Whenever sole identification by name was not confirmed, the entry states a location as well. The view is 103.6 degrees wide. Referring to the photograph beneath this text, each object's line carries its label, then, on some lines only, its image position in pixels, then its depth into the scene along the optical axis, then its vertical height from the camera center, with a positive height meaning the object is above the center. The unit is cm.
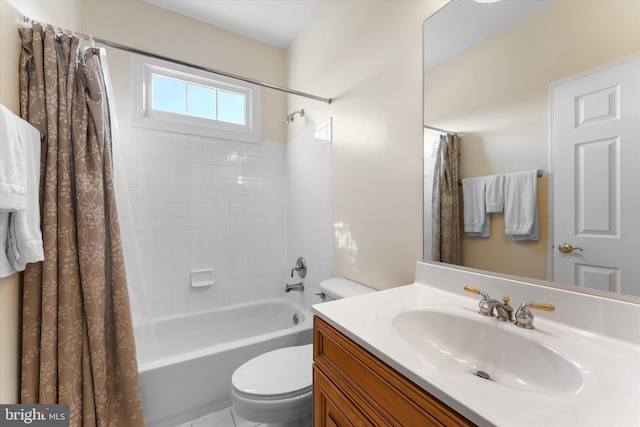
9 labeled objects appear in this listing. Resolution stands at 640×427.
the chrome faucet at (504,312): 73 -30
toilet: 102 -74
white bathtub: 129 -89
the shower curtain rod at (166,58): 114 +83
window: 195 +96
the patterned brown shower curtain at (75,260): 100 -20
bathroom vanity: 42 -32
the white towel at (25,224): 83 -4
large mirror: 69 +44
